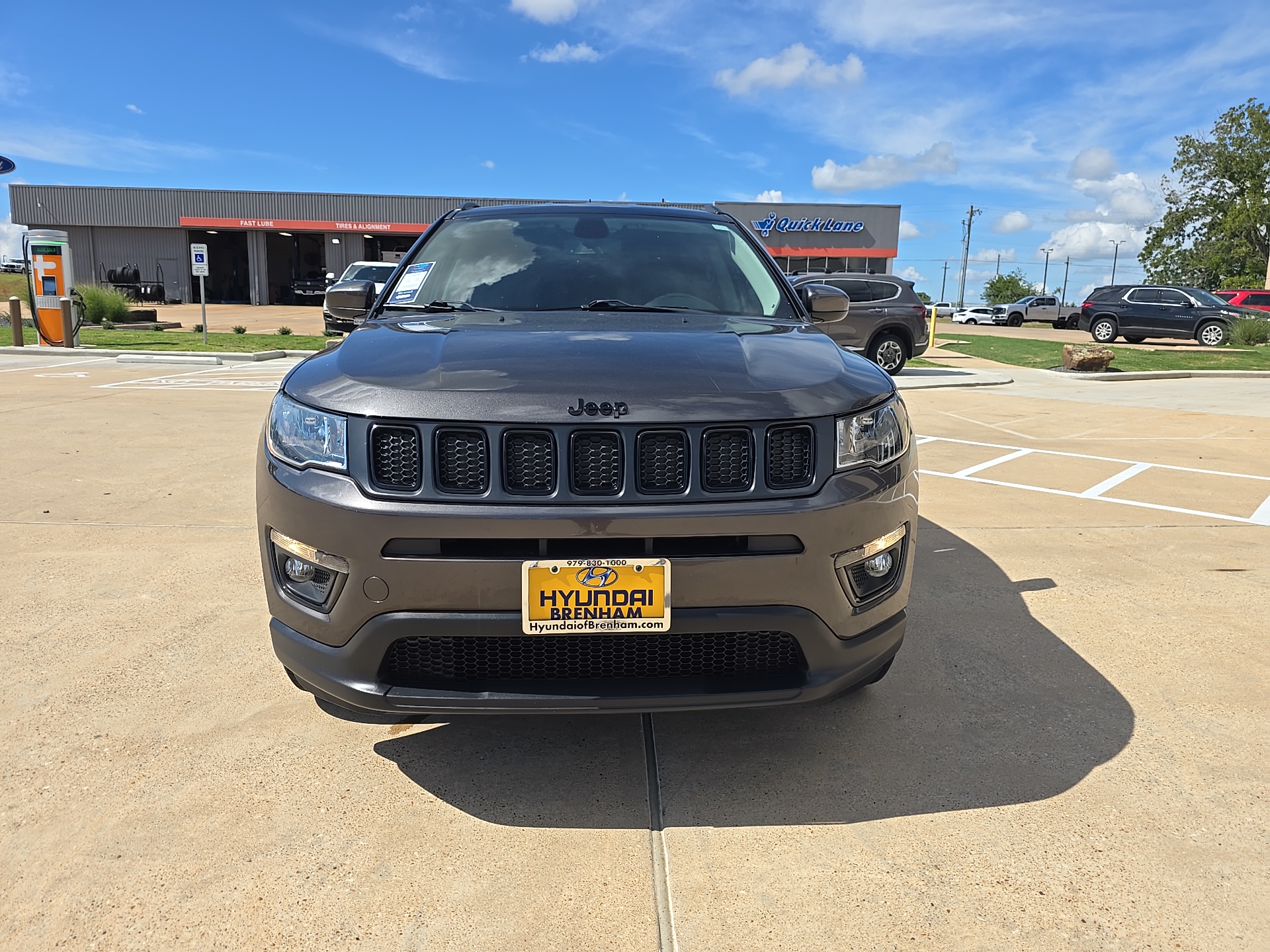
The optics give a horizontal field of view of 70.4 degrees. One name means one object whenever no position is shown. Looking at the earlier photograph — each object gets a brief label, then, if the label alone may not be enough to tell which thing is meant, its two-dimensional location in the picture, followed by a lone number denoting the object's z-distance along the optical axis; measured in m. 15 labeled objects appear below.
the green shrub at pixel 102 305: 24.33
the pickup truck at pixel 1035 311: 46.81
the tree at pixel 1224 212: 51.12
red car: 30.53
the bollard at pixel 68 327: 17.75
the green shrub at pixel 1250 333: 22.58
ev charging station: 18.38
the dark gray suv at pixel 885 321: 14.80
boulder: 15.34
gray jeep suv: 2.06
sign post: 18.93
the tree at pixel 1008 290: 106.62
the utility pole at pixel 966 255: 75.44
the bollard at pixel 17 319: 17.92
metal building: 44.28
